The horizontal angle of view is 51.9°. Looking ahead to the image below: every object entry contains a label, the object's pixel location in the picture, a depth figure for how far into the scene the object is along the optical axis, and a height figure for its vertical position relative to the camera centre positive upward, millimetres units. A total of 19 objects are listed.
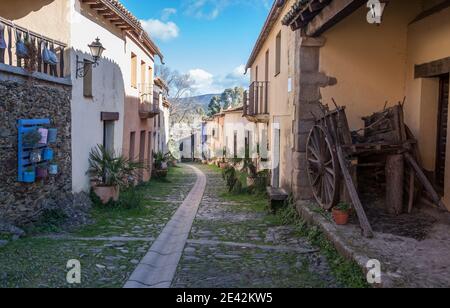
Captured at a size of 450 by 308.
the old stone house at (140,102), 14305 +1137
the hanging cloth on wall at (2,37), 6868 +1421
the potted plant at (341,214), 6574 -1085
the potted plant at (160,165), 19016 -1282
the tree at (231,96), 59391 +5293
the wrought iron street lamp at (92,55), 9523 +1621
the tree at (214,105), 56722 +3869
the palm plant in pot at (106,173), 10273 -900
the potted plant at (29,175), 7133 -657
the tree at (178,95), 46469 +4159
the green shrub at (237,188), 13648 -1540
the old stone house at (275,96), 9758 +1127
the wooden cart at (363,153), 6664 -217
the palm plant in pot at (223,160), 28500 -1578
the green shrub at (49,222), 7388 -1495
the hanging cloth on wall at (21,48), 7496 +1366
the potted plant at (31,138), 7123 -85
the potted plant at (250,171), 14302 -1178
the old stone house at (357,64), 8380 +1367
